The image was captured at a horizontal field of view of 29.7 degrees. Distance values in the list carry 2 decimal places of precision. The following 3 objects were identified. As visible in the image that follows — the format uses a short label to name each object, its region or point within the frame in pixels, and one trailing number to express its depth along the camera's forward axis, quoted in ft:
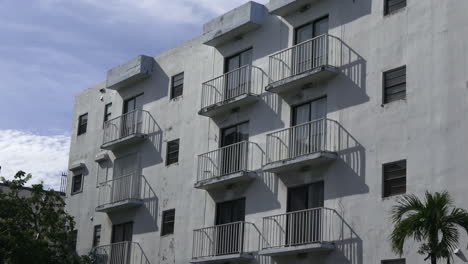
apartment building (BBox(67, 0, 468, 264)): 95.25
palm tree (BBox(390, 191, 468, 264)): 74.74
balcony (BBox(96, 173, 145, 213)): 138.82
